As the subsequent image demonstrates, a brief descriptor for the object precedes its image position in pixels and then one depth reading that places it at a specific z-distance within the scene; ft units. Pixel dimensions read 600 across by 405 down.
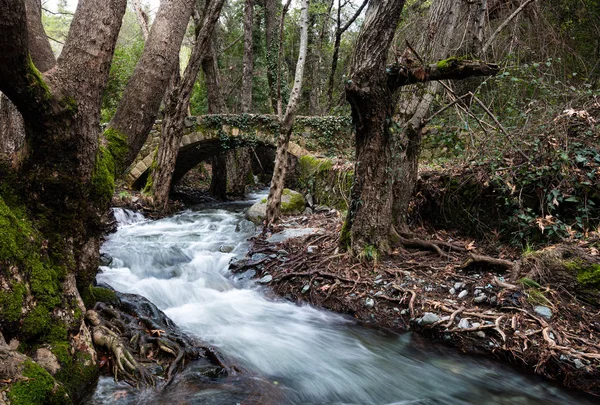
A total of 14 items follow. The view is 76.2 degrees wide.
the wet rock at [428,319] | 12.41
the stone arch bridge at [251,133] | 40.22
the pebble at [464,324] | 11.84
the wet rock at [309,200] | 31.68
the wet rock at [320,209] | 28.68
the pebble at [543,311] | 11.27
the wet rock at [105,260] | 18.65
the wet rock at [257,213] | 28.56
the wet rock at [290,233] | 22.22
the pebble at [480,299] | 12.67
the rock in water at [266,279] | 17.26
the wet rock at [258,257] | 19.60
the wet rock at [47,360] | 7.27
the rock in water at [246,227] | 27.14
